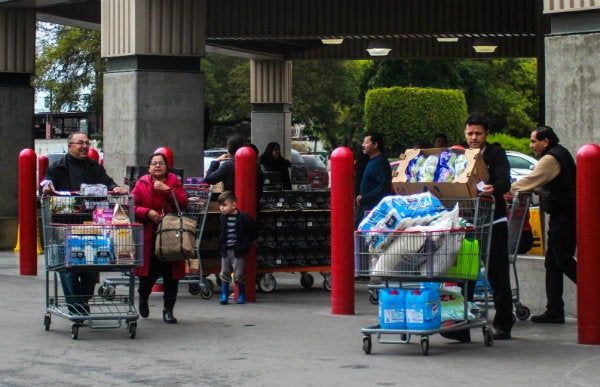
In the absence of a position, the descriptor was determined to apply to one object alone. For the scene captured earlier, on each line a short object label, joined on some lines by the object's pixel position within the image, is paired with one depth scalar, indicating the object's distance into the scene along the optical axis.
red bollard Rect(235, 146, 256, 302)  14.51
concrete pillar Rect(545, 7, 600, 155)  12.18
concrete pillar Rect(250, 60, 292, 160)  31.06
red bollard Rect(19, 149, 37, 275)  17.19
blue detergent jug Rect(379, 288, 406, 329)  10.30
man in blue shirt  14.54
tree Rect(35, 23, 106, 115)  47.41
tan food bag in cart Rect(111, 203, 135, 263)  11.31
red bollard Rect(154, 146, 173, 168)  15.93
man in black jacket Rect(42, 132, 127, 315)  11.81
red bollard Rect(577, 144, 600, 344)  10.63
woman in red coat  12.22
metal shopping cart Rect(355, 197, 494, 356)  10.01
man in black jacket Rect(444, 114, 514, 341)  10.91
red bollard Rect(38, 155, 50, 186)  21.21
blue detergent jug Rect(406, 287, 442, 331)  10.21
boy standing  14.34
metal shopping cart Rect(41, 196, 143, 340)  11.22
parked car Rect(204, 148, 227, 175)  45.94
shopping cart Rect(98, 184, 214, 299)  14.66
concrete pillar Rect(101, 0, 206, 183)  17.59
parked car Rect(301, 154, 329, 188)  34.20
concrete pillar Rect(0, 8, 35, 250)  22.48
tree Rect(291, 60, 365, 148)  52.81
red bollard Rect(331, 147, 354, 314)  13.12
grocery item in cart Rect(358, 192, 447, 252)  10.12
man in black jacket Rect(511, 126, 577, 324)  11.51
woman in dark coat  20.06
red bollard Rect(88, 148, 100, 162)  20.20
